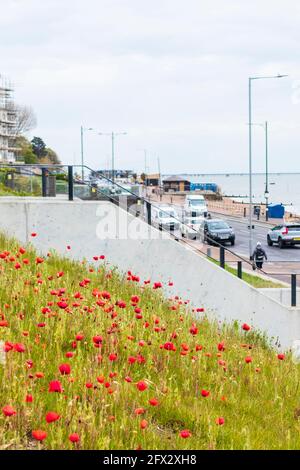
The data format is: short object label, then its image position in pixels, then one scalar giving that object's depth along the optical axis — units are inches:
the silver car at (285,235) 1631.4
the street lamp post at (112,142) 2990.9
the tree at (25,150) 4133.9
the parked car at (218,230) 1653.5
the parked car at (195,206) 2185.8
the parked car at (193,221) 1908.5
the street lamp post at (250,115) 1506.2
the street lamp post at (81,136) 2878.9
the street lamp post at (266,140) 2539.4
